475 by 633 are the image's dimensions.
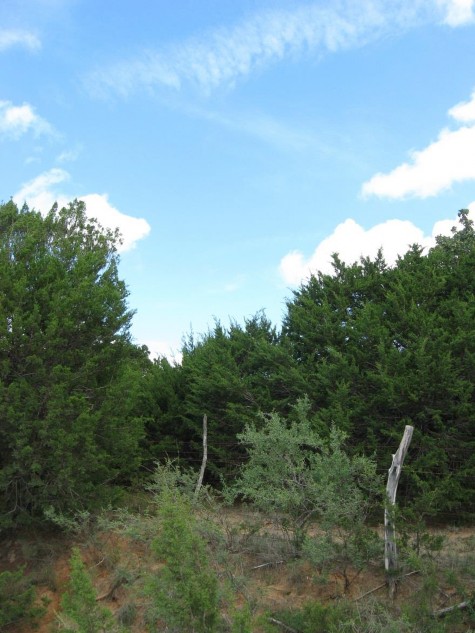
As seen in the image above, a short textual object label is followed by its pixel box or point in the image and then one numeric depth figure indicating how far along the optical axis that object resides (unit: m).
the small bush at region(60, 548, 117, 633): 4.72
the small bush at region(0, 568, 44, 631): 7.97
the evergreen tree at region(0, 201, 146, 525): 9.01
